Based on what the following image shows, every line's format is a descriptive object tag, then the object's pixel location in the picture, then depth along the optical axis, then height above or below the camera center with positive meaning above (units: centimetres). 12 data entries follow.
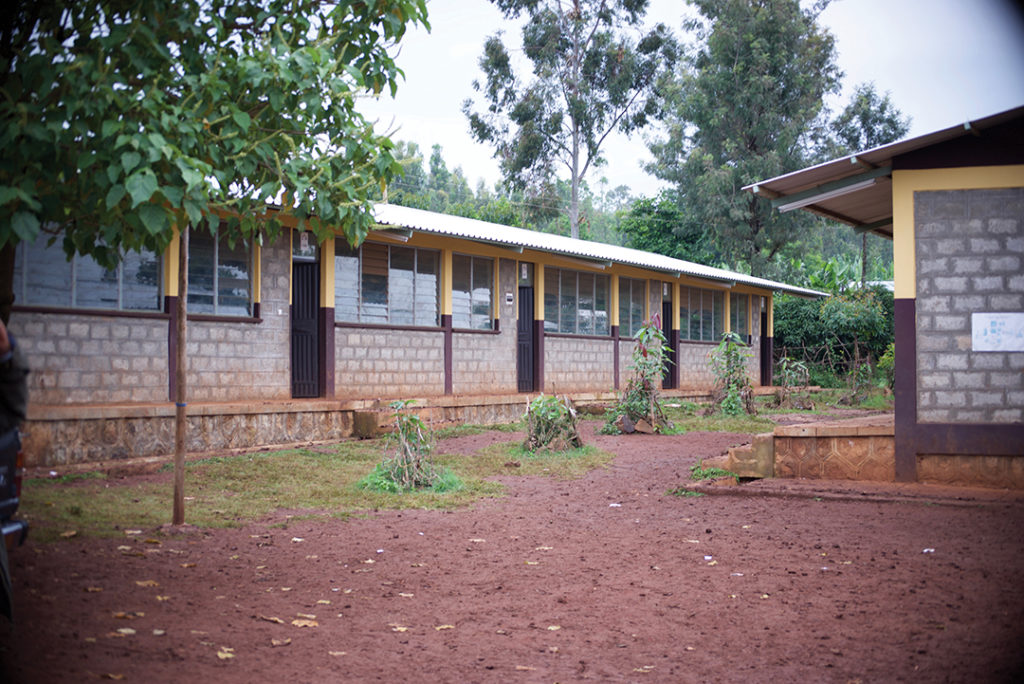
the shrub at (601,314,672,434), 1413 -69
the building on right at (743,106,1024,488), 801 +55
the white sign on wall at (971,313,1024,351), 800 +22
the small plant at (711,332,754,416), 1762 -53
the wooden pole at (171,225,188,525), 648 -49
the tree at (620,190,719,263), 3669 +558
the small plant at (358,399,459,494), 878 -121
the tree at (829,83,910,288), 3422 +968
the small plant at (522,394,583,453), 1167 -100
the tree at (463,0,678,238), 3184 +1075
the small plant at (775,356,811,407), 2134 -70
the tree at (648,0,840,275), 3192 +983
